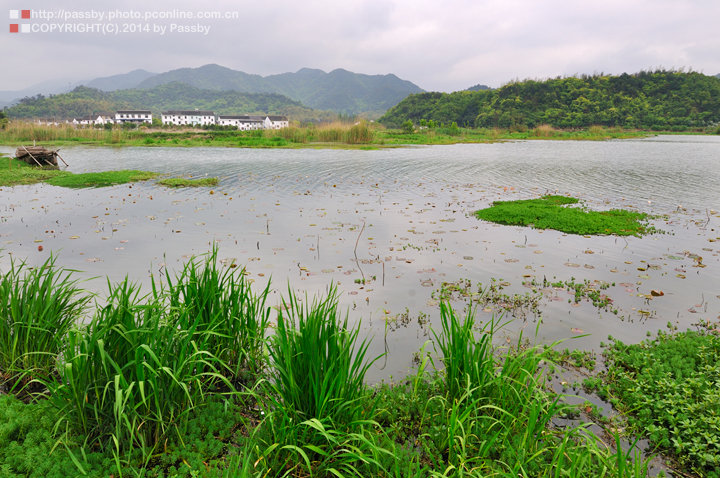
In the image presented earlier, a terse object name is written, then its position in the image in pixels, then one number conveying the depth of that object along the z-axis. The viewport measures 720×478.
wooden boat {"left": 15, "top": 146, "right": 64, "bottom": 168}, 22.22
